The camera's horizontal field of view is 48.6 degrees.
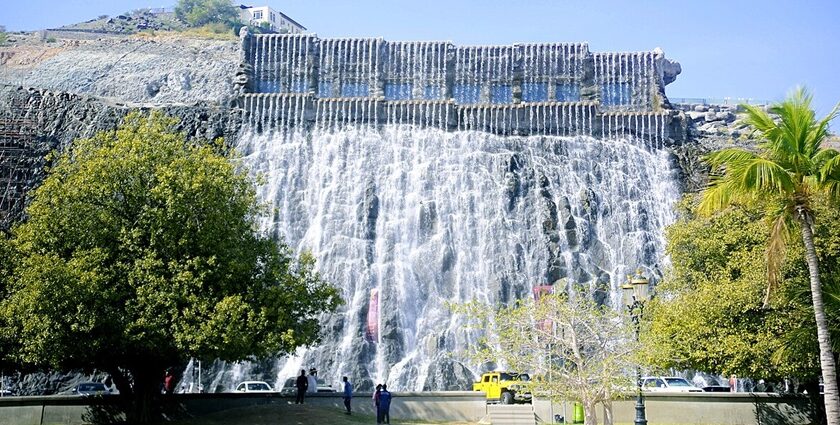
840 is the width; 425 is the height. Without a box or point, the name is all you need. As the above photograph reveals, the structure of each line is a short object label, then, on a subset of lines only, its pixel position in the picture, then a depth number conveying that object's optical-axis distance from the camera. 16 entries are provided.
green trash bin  33.50
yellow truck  36.91
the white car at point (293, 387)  42.53
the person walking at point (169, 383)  35.81
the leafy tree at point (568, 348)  24.12
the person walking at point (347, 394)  34.38
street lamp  23.88
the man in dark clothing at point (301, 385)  35.53
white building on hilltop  130.75
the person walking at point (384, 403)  32.22
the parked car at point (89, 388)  45.10
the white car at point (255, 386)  46.06
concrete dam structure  63.44
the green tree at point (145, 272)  30.14
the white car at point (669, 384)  40.25
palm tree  21.59
